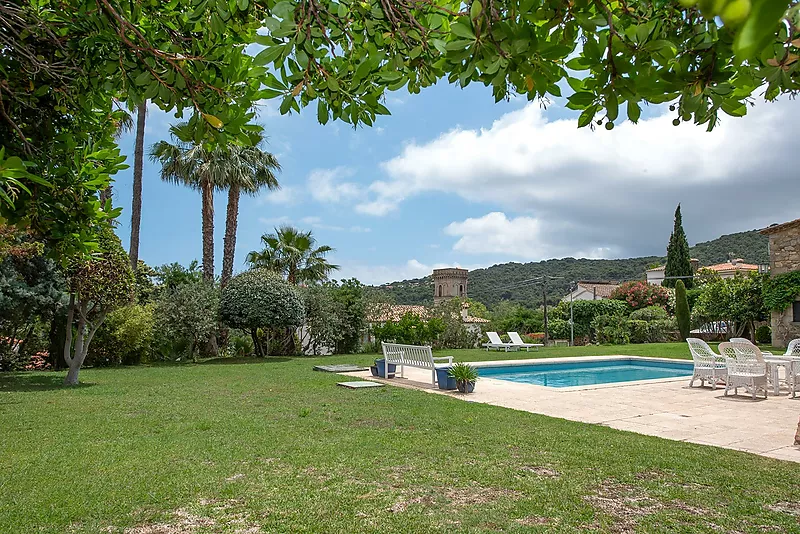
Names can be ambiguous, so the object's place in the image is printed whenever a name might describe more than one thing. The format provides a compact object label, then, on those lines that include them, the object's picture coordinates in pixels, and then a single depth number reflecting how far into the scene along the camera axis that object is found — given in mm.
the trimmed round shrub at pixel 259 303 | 19531
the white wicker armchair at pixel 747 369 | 10047
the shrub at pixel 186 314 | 18484
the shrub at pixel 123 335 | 16188
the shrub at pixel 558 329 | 31719
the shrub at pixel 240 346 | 21906
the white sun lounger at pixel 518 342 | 24031
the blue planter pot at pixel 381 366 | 13820
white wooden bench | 12453
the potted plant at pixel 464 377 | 11109
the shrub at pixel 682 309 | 27828
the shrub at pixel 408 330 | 22750
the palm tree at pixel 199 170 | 21219
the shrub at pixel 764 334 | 25062
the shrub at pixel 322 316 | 22391
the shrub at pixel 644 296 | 33469
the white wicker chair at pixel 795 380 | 10323
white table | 10445
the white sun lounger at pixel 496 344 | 23975
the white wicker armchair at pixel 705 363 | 11211
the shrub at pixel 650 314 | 30327
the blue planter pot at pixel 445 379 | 11430
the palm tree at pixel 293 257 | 26391
